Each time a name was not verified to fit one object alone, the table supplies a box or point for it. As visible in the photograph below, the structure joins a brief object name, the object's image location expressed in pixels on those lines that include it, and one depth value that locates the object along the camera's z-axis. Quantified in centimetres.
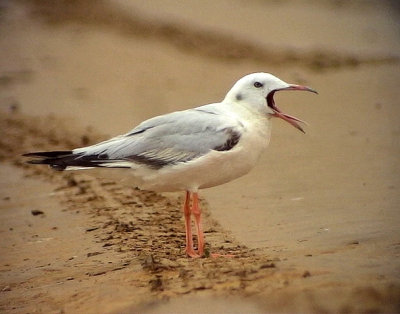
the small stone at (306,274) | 850
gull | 1012
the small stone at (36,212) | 1478
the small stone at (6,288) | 1084
